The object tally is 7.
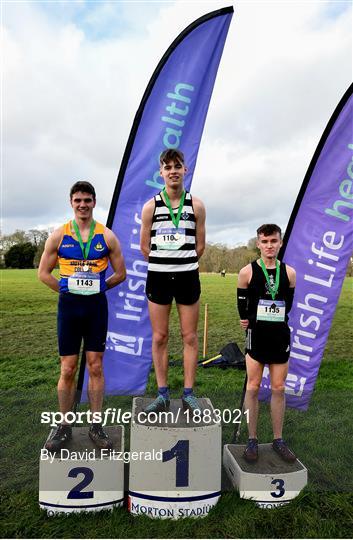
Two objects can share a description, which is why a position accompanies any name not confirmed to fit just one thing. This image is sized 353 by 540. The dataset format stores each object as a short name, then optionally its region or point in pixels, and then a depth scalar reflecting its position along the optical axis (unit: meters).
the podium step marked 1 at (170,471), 2.73
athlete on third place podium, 3.08
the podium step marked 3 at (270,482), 2.85
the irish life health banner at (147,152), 4.28
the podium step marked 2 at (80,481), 2.72
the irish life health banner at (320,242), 4.20
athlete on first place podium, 2.94
